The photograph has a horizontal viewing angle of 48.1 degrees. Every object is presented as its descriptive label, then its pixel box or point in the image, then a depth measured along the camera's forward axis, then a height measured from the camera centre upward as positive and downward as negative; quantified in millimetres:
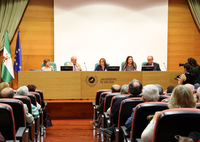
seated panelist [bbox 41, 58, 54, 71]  6007 +58
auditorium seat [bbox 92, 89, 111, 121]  4207 -642
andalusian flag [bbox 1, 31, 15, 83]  6941 +39
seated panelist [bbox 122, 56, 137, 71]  6277 +79
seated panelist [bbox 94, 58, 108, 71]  6256 +54
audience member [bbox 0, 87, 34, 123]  2479 -275
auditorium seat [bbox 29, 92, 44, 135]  3567 -563
